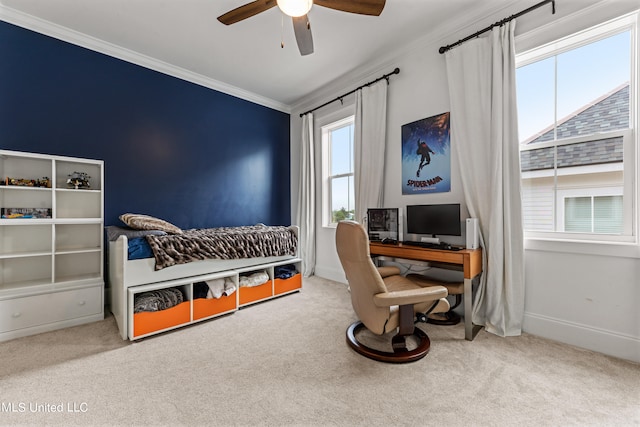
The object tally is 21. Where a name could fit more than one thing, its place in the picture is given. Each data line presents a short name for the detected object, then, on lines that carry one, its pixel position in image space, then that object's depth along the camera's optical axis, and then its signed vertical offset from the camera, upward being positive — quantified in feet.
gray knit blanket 7.16 -2.46
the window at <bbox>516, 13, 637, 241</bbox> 6.36 +2.05
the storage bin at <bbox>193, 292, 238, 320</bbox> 8.05 -2.97
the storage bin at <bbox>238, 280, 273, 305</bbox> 9.30 -2.92
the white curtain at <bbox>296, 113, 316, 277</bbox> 13.69 +0.77
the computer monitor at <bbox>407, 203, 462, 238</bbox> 8.08 -0.24
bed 7.04 -1.58
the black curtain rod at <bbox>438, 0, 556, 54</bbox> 6.78 +5.29
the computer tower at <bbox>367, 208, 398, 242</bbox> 9.57 -0.42
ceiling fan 5.26 +4.50
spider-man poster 8.94 +1.99
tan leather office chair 5.51 -1.87
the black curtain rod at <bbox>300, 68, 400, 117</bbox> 10.10 +5.27
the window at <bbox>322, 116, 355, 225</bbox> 12.84 +2.05
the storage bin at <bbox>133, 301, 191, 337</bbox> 6.96 -2.95
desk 6.97 -1.35
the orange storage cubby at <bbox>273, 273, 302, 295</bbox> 10.36 -2.90
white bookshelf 7.35 -1.11
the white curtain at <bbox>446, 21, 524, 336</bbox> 7.26 +0.99
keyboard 7.57 -1.02
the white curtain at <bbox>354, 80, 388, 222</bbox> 10.54 +2.72
